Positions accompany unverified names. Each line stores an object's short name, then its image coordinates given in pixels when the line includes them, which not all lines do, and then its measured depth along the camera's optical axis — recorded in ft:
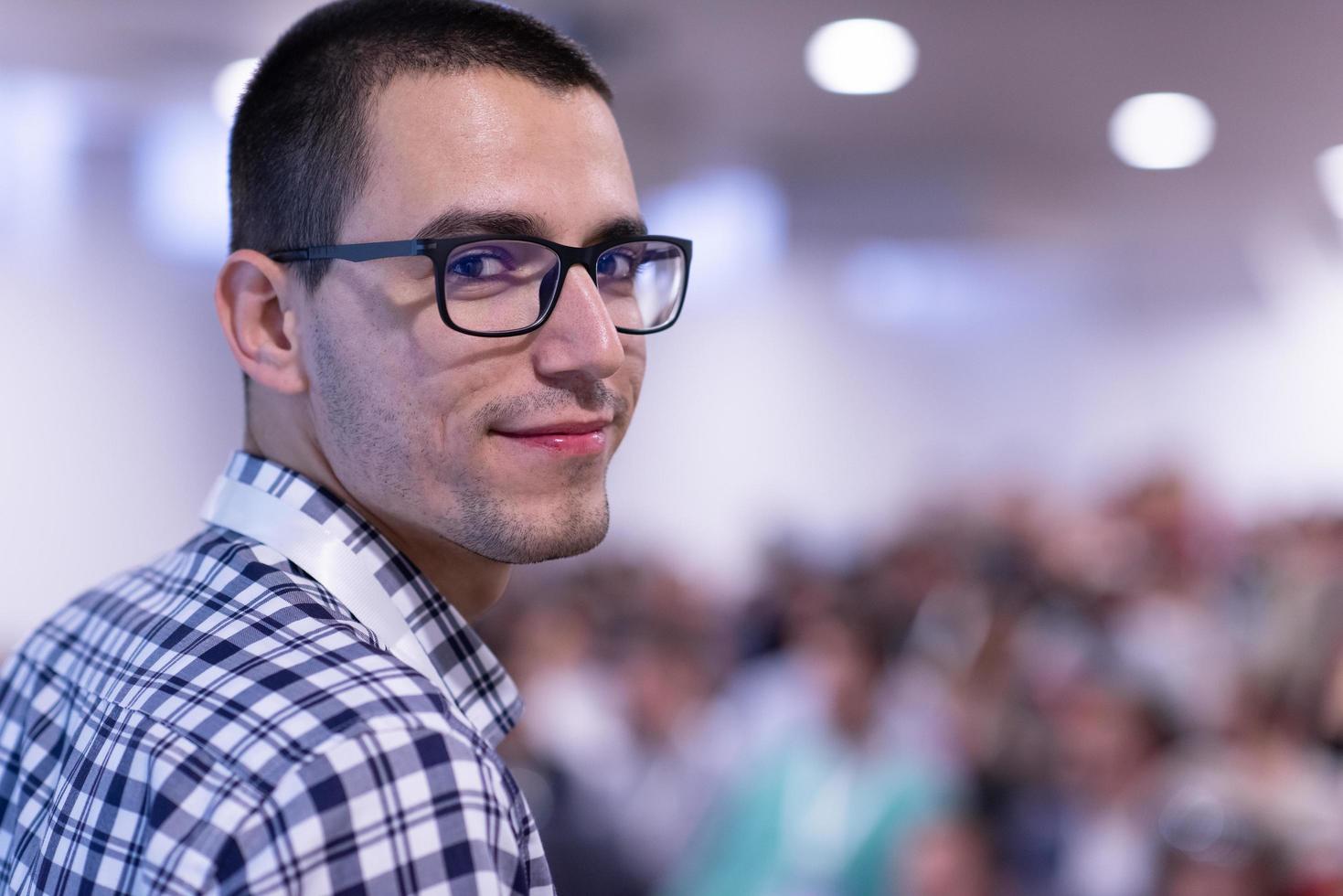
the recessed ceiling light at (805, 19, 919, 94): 13.33
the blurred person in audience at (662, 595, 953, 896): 9.83
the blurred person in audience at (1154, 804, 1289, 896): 8.27
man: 2.63
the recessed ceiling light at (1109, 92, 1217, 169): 15.96
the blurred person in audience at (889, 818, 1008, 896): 9.16
